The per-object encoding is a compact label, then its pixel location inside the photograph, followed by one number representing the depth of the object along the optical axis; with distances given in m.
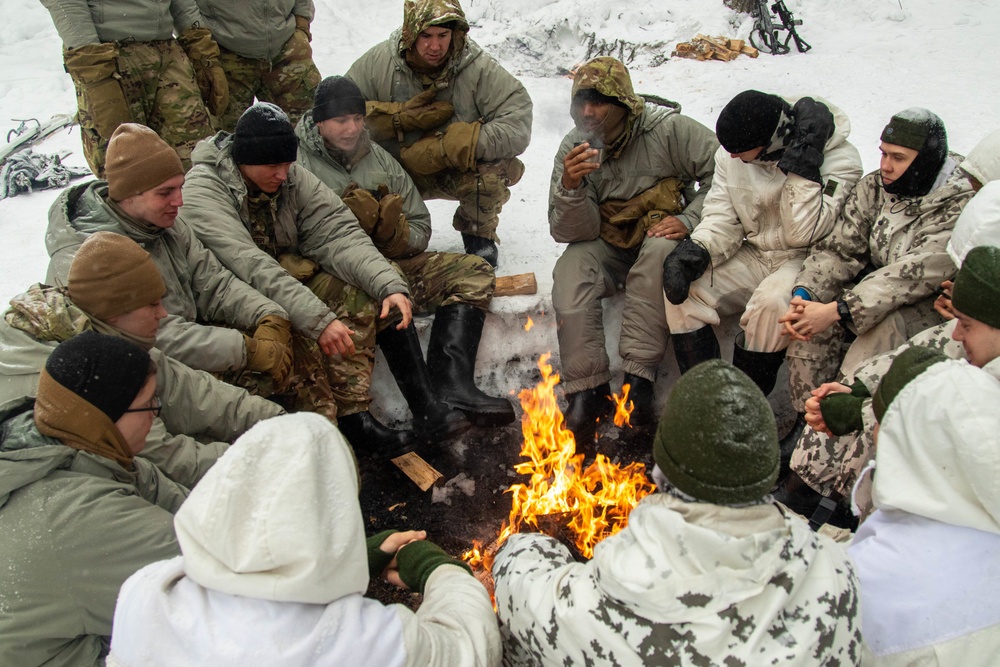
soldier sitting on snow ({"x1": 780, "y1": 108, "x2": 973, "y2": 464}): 3.86
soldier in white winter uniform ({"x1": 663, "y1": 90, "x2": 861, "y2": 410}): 4.32
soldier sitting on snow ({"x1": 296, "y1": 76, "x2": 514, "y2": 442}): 4.89
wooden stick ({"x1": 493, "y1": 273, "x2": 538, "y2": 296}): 5.48
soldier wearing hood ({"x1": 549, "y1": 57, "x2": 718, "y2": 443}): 4.88
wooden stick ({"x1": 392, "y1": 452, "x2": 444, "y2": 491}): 4.52
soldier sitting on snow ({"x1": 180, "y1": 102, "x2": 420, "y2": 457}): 4.41
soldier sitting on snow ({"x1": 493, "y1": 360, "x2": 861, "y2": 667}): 1.85
